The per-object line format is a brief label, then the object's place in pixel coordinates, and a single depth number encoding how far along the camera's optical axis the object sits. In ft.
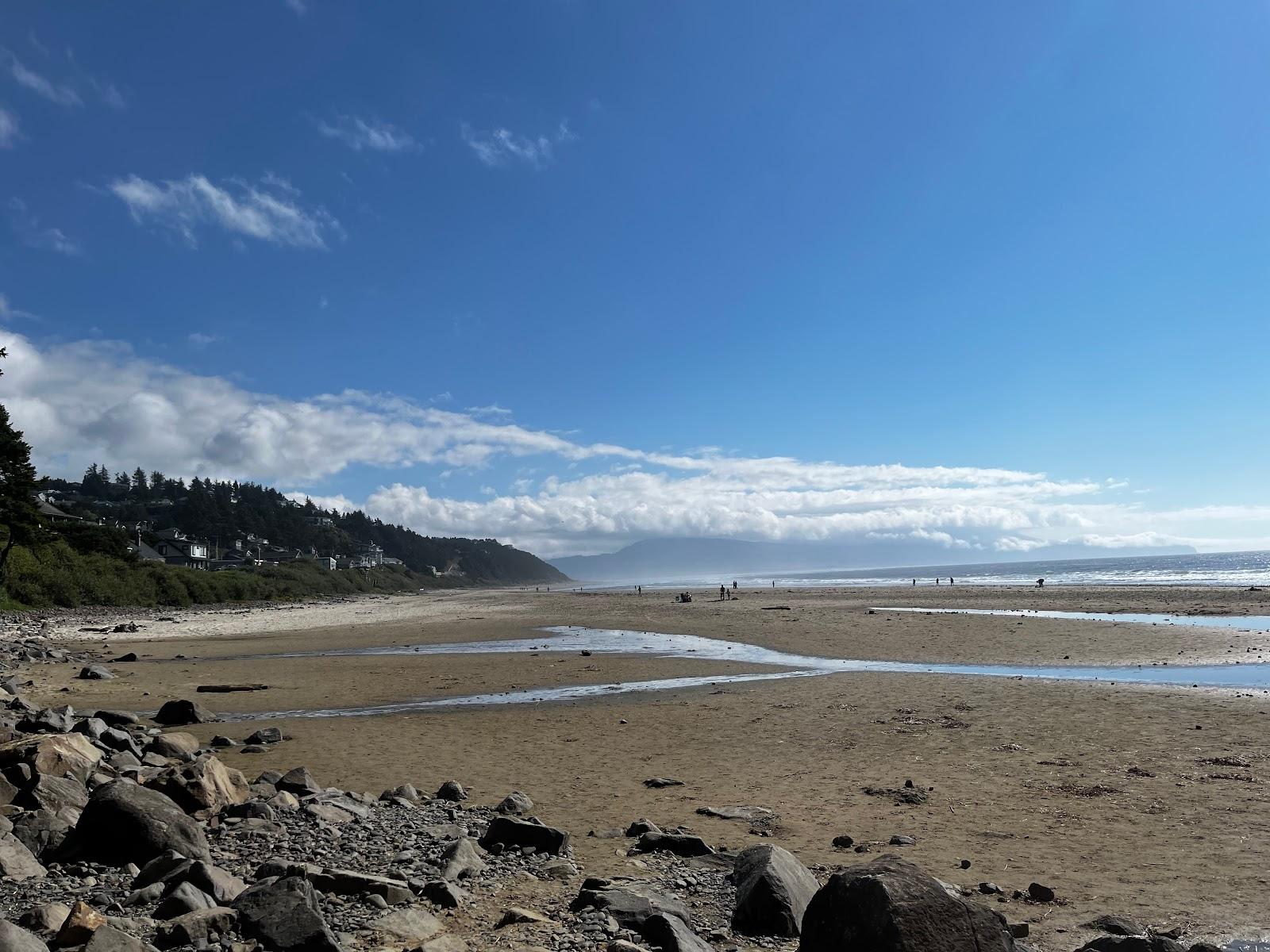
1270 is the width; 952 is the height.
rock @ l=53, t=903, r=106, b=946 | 18.49
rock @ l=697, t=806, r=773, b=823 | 34.99
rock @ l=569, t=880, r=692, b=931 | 21.74
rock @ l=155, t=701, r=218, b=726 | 60.23
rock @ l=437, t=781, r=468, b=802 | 37.29
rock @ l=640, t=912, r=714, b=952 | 20.22
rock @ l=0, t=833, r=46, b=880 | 23.32
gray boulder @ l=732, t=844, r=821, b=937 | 22.54
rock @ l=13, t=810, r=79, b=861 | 26.07
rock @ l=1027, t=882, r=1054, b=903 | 25.66
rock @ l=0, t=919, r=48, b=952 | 16.38
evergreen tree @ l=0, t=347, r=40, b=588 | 175.73
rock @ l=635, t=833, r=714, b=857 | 29.07
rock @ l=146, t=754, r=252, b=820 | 30.99
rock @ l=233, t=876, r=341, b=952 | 18.81
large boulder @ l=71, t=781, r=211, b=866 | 25.22
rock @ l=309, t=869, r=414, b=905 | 22.89
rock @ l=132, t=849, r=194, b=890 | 23.03
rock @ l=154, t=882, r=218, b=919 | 20.45
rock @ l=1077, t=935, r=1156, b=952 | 19.72
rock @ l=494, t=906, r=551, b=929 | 22.07
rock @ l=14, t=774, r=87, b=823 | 28.84
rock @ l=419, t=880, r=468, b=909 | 23.25
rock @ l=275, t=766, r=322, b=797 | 36.22
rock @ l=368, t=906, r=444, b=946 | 20.59
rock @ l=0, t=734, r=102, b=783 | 31.99
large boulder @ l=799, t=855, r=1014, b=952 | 17.92
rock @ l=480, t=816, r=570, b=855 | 28.91
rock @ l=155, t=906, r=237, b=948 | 18.95
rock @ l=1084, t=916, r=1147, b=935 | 22.75
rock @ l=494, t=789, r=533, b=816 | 34.63
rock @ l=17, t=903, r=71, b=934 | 19.10
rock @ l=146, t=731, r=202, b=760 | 42.60
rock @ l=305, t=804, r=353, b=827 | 30.83
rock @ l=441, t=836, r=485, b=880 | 25.57
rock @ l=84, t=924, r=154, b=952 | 17.10
